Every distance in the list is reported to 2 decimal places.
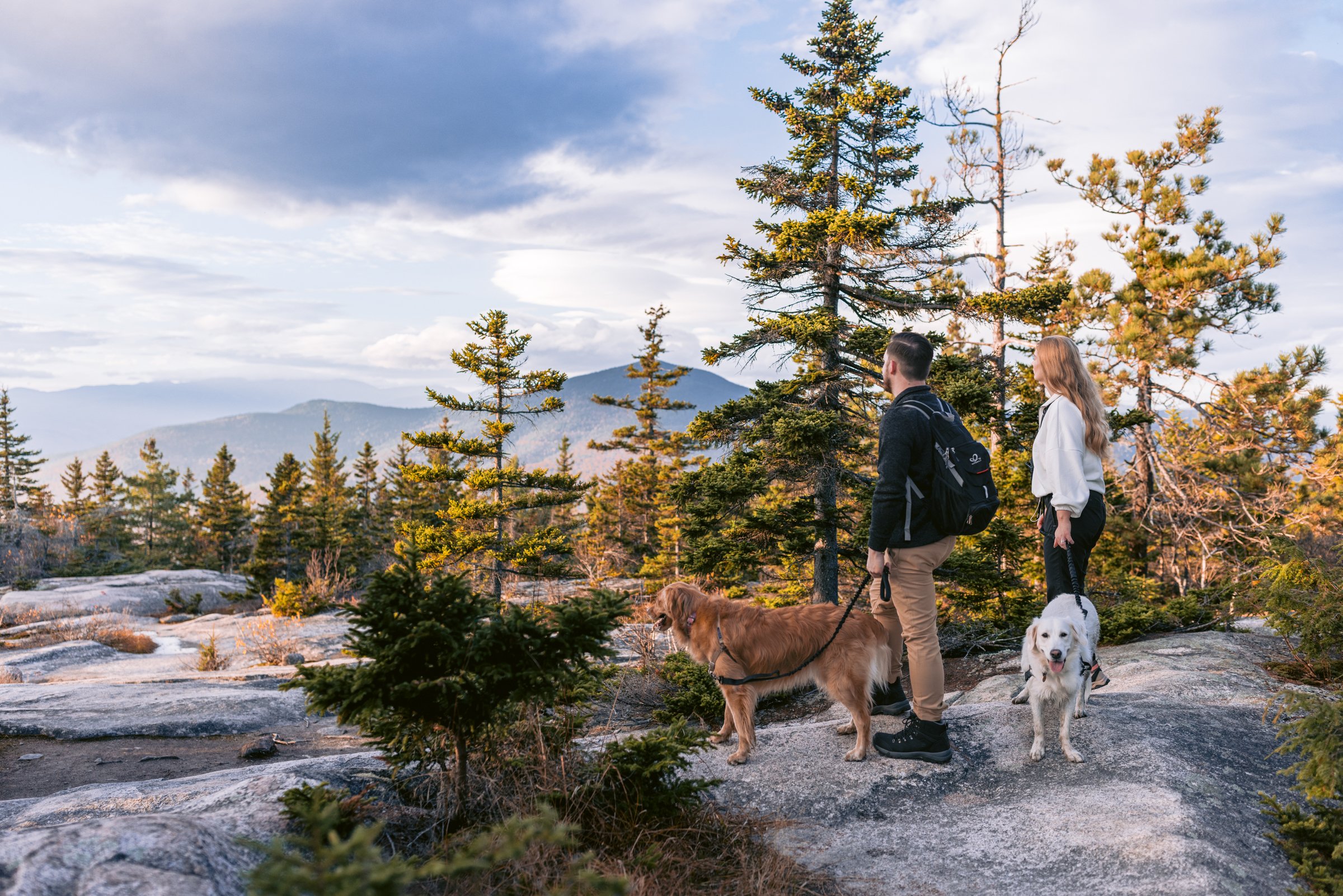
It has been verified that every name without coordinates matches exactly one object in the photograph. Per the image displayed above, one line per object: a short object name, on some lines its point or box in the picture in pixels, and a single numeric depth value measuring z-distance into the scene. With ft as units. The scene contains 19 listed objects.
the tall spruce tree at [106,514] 150.71
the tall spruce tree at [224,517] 152.87
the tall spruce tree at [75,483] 183.61
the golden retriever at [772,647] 14.87
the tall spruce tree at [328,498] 111.24
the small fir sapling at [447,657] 9.58
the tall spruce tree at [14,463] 166.20
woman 14.61
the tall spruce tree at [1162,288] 50.90
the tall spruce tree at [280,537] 111.04
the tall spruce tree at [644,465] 111.04
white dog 13.55
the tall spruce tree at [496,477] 53.06
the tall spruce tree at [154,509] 173.47
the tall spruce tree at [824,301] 33.22
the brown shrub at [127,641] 53.47
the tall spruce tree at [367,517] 126.25
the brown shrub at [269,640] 45.62
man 13.29
